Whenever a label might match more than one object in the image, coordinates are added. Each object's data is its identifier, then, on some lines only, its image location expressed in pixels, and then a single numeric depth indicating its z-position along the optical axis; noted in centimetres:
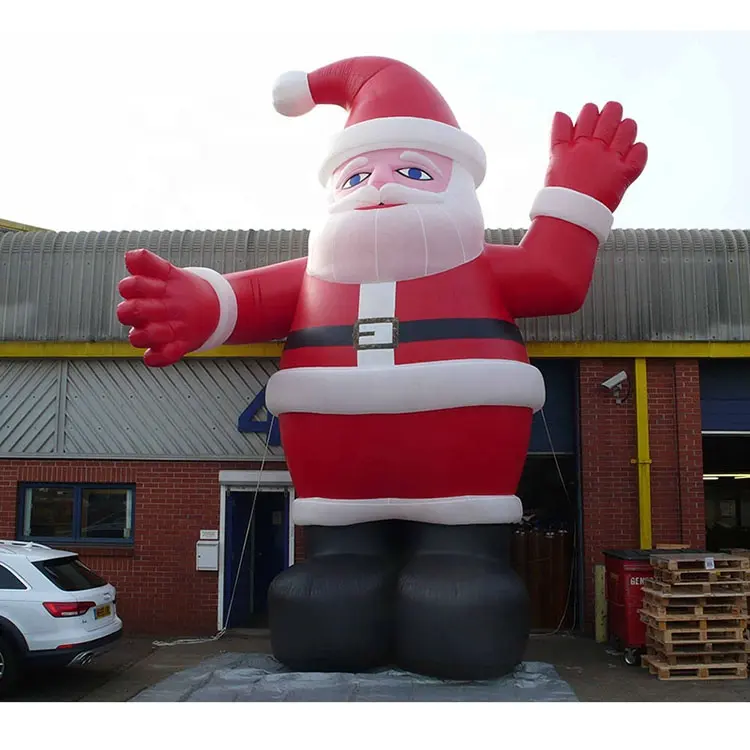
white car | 663
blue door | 952
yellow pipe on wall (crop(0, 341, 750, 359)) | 938
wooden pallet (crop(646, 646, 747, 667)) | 738
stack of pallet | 736
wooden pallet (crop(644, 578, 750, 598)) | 739
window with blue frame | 967
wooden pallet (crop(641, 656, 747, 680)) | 734
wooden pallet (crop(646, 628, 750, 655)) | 736
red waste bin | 786
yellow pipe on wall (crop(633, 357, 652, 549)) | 916
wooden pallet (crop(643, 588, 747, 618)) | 739
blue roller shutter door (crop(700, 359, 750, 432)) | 965
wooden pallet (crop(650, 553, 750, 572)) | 746
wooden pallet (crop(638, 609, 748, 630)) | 736
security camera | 935
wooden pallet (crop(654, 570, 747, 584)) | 743
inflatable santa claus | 619
